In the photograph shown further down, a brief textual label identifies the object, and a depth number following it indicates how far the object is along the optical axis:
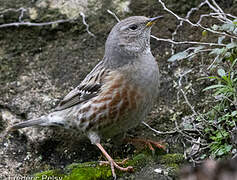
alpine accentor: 8.44
